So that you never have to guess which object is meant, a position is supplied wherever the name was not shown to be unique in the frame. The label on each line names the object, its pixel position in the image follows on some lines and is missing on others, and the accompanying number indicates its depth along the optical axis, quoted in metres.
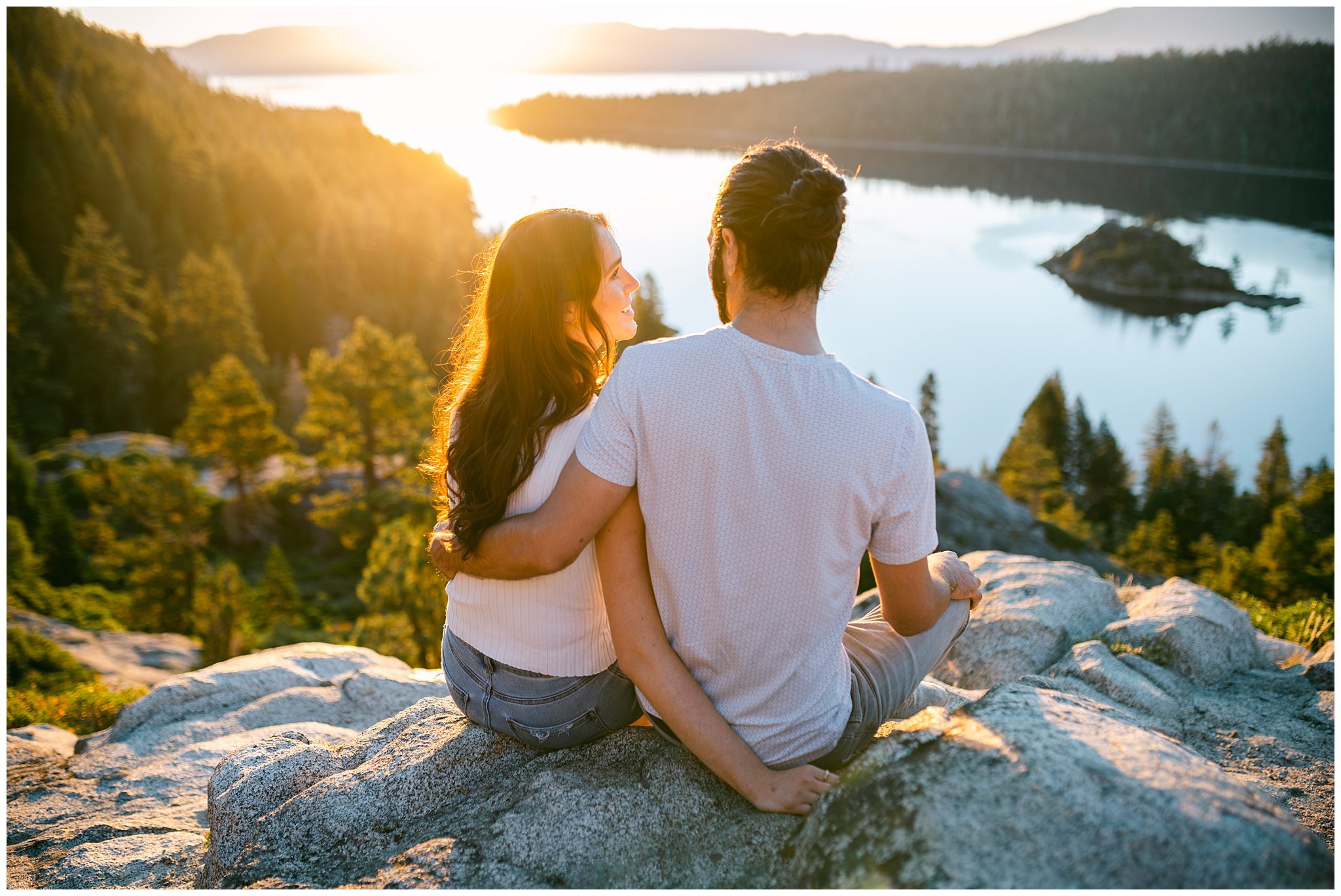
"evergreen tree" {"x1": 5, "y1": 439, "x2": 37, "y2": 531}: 24.95
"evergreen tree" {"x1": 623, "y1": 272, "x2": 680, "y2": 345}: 46.00
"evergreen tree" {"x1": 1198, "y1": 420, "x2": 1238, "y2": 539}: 47.00
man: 2.19
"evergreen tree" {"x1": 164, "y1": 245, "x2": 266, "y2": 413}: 44.75
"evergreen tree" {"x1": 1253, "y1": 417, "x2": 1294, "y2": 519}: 44.78
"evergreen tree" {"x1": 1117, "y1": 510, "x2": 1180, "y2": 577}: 39.91
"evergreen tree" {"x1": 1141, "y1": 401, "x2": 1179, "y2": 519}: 48.53
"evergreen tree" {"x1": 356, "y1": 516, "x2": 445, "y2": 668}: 13.70
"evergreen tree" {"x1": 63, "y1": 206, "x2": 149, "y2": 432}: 41.88
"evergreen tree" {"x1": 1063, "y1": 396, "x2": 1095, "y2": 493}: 53.66
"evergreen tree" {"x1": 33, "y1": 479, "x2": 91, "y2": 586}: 25.33
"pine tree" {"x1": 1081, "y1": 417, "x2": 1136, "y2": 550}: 52.41
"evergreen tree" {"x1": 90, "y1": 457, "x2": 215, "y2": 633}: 22.28
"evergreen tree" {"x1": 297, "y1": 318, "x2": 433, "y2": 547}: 25.86
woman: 2.65
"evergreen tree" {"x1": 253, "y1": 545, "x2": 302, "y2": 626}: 23.00
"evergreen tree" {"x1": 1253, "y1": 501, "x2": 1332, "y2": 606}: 29.70
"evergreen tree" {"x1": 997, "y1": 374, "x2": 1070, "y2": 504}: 45.78
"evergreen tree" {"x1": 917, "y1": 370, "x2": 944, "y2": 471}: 44.88
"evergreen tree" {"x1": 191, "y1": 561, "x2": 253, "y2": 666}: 15.80
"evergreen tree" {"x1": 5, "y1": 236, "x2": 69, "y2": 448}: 37.06
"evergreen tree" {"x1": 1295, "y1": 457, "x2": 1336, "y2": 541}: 40.66
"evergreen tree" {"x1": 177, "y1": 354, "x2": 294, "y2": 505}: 28.70
